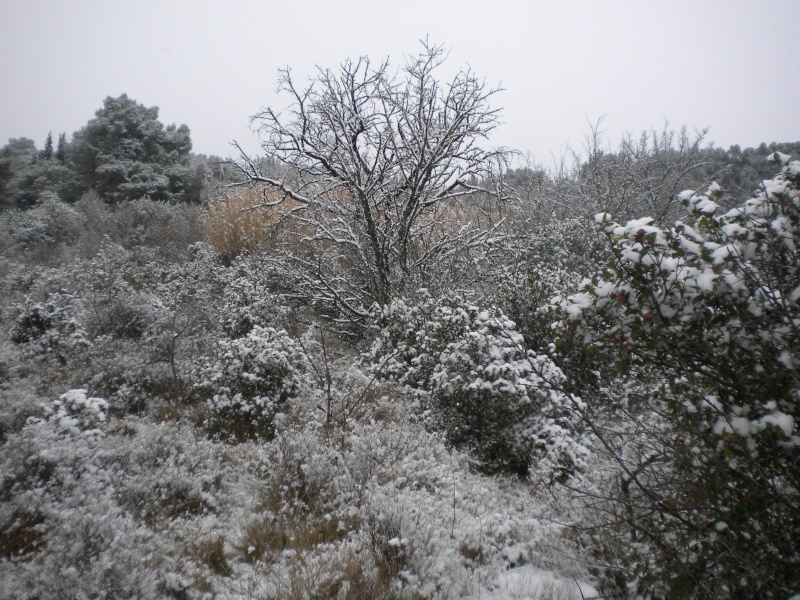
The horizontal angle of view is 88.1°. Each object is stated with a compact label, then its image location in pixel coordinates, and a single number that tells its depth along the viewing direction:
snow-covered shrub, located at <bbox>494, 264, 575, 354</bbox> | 5.78
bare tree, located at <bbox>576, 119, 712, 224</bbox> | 10.12
